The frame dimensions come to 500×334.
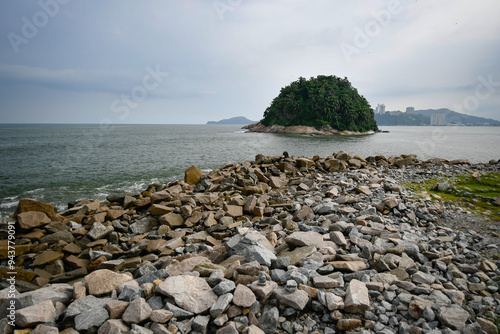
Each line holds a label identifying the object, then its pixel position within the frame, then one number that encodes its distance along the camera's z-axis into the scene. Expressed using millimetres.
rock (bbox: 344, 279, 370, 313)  3637
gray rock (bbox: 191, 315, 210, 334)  3383
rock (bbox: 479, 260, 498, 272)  4961
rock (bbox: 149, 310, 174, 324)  3404
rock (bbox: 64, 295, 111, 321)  3629
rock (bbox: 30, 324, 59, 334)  3299
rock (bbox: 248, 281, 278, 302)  3814
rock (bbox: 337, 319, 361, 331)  3469
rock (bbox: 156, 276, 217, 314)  3680
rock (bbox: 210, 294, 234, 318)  3539
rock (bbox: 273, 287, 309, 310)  3676
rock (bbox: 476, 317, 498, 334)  3494
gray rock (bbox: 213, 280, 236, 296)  3896
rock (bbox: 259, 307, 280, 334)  3488
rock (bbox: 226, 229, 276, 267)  4965
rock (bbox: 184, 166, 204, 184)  15062
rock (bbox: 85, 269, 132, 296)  4227
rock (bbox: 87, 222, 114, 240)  8617
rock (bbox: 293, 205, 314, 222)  8227
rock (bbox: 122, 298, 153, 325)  3395
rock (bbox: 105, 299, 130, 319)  3570
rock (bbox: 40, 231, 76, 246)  8695
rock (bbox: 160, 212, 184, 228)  8898
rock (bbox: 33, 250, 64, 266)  7696
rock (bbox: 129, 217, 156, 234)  9109
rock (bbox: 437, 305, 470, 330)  3453
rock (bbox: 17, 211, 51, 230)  9000
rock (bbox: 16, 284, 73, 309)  3861
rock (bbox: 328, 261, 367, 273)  4582
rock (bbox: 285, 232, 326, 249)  5789
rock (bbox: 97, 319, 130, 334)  3295
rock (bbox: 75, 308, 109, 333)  3402
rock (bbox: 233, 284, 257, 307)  3666
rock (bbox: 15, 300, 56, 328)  3417
